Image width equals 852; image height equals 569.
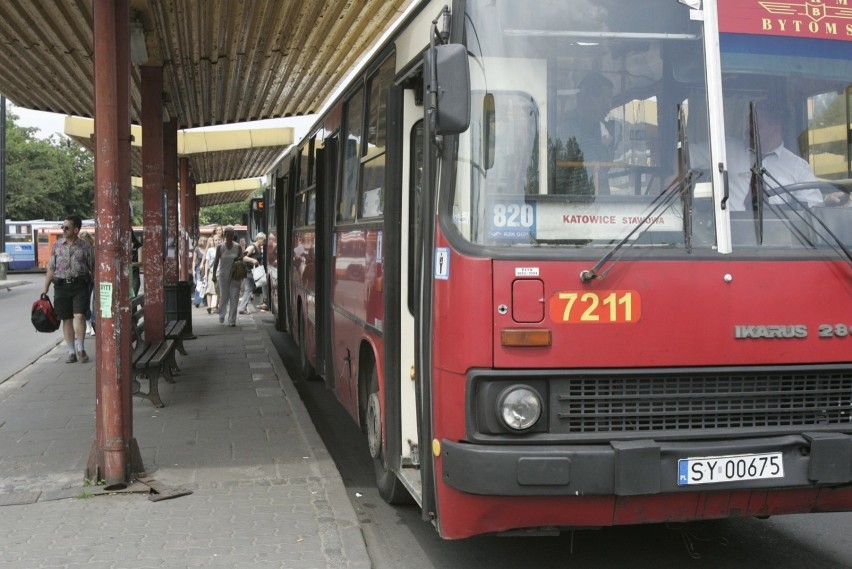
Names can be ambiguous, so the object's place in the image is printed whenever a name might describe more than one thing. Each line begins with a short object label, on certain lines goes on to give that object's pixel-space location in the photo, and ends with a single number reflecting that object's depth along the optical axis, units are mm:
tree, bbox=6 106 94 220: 64062
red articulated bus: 4016
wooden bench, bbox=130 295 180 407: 9023
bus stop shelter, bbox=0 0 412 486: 6379
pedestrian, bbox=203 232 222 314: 21500
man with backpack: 12086
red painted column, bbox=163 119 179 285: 14853
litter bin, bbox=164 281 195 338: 14812
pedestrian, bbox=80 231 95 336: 12819
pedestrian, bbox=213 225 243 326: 17312
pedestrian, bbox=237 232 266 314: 19500
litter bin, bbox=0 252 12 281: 37969
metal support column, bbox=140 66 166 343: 11383
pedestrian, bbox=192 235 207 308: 23828
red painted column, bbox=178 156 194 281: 20422
